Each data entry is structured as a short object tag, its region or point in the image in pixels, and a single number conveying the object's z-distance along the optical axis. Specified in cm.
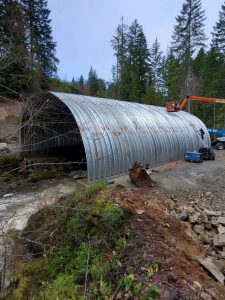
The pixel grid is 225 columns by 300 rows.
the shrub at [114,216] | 438
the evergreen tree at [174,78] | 2635
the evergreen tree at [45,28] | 2190
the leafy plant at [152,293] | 314
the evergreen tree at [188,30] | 2362
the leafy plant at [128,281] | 335
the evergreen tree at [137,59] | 2866
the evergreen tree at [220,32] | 2513
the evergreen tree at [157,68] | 3098
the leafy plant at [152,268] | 344
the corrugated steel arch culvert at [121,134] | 826
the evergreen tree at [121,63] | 2844
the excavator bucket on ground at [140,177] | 772
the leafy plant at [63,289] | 351
